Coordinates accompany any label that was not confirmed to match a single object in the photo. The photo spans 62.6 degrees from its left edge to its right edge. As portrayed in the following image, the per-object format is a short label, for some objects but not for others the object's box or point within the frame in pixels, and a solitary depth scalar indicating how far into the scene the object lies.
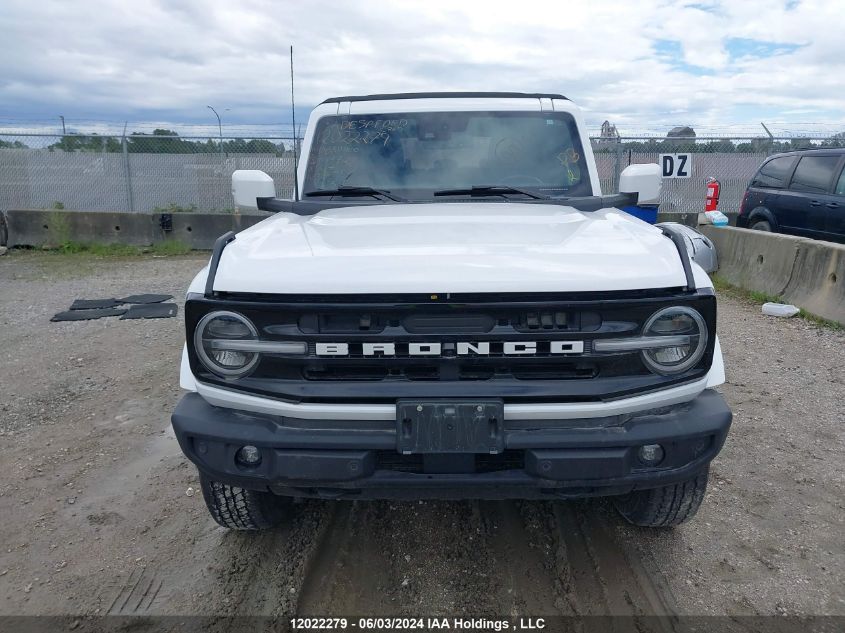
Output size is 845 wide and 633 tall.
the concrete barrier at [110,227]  12.26
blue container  7.80
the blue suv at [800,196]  8.57
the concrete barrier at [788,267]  7.07
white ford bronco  2.45
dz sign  14.14
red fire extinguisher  12.53
